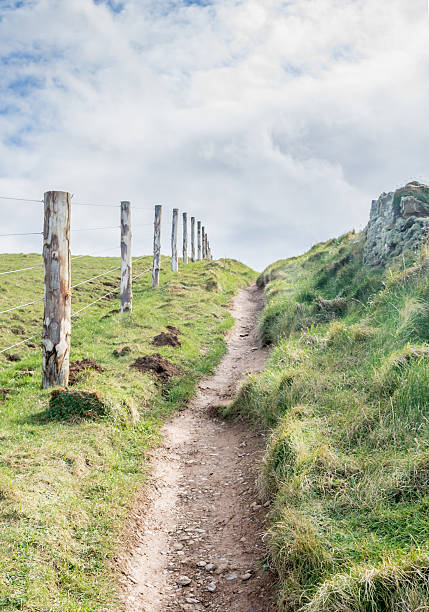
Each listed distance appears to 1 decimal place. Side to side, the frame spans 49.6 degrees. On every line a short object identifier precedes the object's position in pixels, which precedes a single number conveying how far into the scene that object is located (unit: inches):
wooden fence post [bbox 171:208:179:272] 1082.7
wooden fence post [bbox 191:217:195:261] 1394.7
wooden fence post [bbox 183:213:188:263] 1252.0
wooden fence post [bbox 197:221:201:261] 1498.5
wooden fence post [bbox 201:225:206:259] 1599.4
